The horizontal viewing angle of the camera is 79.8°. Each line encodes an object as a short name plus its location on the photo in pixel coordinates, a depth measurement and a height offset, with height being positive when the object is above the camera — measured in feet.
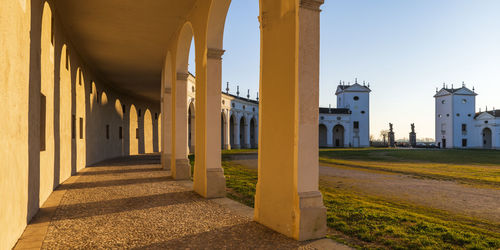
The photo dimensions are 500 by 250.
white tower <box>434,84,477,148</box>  206.90 +7.49
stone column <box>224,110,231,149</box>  128.26 -1.67
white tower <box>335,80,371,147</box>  208.95 +13.60
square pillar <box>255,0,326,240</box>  13.98 +0.21
